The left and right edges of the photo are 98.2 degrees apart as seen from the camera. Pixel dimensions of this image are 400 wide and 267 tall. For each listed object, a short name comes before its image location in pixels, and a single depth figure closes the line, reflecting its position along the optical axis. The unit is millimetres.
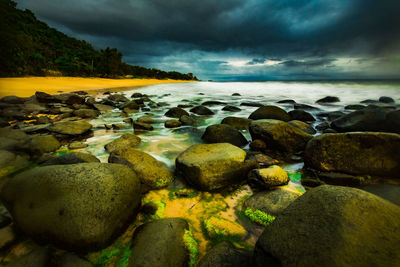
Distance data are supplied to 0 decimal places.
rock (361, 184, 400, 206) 2125
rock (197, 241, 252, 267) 1477
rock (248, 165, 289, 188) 2586
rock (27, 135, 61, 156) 3523
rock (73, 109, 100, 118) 6980
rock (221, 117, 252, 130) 5789
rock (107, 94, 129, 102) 11459
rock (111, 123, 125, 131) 5664
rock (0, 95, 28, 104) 7782
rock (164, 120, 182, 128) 5912
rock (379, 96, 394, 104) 11745
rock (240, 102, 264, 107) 10831
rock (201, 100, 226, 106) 11240
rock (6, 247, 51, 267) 1427
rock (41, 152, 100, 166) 2826
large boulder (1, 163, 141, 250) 1646
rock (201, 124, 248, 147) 4344
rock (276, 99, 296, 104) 12072
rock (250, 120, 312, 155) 3873
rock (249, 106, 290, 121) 6410
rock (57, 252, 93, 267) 1474
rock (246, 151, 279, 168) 3327
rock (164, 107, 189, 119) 7552
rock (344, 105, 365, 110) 9566
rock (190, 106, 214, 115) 8336
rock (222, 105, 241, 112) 9461
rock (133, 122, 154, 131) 5617
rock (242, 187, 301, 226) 2119
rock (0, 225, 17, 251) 1634
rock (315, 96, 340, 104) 12180
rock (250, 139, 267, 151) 4016
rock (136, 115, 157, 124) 6508
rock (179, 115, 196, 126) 6336
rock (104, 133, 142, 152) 3966
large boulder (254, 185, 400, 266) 1109
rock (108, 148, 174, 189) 2711
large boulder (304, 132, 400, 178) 2791
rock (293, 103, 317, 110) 9663
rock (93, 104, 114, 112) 8433
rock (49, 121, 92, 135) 4534
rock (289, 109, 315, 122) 6934
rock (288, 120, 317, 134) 5277
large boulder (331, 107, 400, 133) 4527
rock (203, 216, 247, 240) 1907
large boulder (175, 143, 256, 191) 2625
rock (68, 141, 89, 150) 3969
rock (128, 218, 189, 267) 1491
